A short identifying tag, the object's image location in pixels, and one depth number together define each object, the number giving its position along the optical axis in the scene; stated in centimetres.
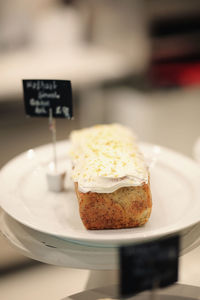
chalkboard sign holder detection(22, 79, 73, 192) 138
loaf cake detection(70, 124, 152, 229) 114
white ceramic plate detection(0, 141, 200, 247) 106
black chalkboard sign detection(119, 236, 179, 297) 80
